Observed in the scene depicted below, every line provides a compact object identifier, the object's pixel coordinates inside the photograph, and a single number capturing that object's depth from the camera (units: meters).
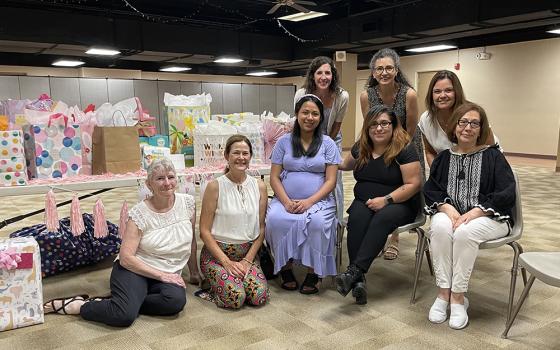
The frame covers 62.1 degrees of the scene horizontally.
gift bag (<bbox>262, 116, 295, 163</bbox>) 3.36
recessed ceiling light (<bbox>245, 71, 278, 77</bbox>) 14.44
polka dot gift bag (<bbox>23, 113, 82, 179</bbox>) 2.71
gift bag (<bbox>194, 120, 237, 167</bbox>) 3.17
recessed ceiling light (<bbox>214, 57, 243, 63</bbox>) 9.80
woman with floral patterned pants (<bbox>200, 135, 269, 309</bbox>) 2.54
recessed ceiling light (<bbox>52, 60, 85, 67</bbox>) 10.59
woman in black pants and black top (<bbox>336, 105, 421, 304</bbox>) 2.49
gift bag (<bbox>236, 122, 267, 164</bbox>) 3.28
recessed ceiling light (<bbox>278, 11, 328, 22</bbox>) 6.98
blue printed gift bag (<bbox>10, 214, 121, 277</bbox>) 2.99
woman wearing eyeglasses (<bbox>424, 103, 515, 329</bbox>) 2.25
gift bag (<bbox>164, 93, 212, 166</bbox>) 3.28
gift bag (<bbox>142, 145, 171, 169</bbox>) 3.04
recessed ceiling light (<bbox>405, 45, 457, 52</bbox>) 9.70
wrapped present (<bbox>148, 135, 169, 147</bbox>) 3.21
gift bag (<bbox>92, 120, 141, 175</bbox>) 2.83
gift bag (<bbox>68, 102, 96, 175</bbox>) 2.85
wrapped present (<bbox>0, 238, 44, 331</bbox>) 2.21
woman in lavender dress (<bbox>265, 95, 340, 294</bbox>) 2.63
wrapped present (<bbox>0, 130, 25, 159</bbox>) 2.55
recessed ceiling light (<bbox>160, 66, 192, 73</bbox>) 12.62
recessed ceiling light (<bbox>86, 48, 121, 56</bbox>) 8.31
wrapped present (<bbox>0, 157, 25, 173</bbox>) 2.56
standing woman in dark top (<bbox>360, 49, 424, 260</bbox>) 2.97
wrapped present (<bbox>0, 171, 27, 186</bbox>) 2.58
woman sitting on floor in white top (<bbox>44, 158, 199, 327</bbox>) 2.30
